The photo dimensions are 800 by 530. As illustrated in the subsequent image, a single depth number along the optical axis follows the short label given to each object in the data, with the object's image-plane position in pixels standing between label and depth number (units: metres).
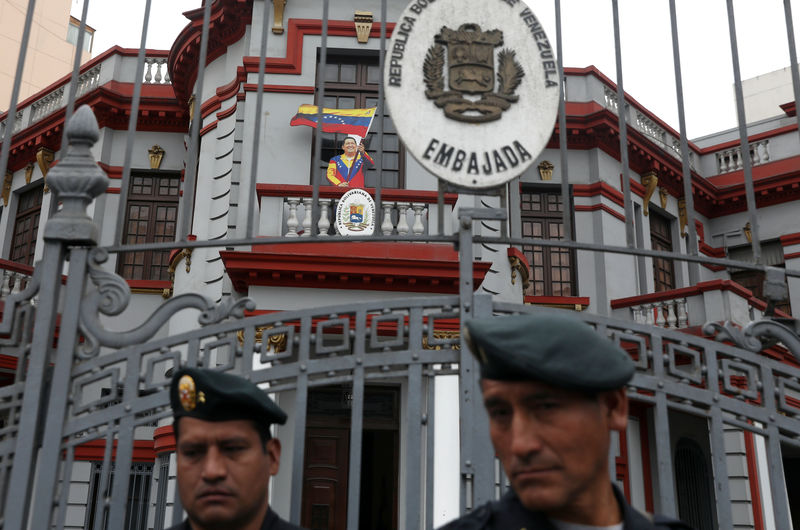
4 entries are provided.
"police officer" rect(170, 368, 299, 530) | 2.63
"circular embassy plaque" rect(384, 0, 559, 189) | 3.57
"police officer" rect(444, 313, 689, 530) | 1.98
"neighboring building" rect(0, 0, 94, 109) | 22.56
